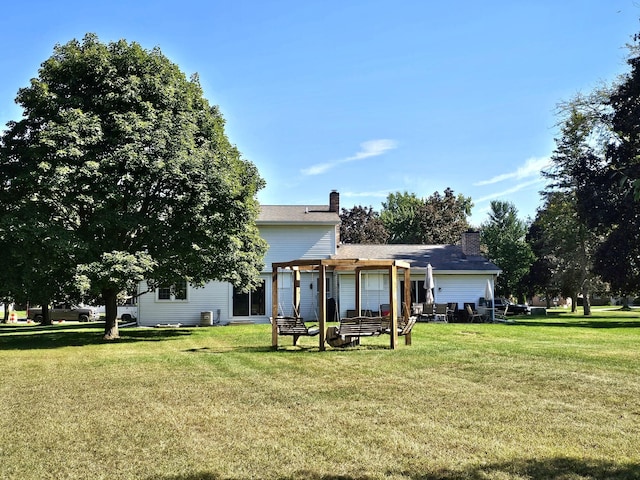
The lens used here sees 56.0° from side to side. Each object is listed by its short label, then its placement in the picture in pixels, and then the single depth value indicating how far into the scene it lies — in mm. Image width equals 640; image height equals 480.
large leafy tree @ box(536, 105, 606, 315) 40281
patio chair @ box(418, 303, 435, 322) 28594
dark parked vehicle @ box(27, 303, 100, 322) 39156
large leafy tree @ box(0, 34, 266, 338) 17875
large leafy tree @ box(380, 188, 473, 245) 59312
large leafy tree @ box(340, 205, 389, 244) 63050
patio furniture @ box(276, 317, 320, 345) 16016
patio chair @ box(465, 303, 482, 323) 29656
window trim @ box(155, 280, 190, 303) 30609
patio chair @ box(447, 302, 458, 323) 30058
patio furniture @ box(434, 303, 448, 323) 29078
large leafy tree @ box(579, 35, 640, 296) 30422
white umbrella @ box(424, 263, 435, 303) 25222
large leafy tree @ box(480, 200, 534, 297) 59125
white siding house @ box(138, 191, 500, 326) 30438
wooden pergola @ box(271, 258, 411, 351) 15258
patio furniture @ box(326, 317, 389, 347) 15383
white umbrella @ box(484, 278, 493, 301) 29703
